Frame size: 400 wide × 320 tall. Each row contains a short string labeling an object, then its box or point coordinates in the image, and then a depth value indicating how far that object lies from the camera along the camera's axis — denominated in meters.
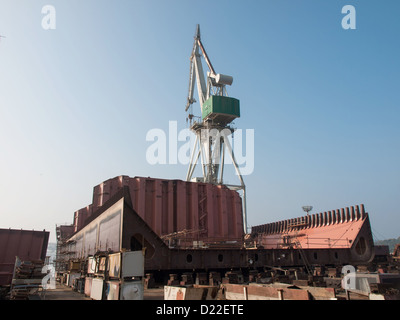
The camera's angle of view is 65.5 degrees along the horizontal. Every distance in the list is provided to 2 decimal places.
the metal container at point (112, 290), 10.50
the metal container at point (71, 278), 20.59
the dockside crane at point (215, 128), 41.56
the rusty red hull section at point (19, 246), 16.57
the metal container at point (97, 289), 11.95
